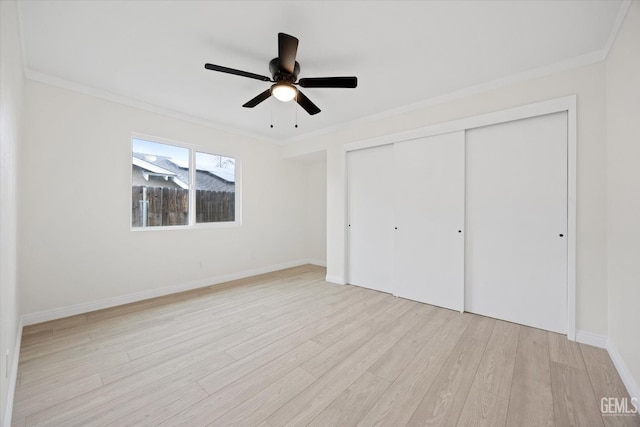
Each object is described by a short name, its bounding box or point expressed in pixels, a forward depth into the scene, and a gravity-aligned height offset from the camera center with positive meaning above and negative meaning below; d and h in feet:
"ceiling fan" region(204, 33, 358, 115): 6.06 +3.80
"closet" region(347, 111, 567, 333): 7.92 -0.27
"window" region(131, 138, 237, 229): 10.99 +1.29
